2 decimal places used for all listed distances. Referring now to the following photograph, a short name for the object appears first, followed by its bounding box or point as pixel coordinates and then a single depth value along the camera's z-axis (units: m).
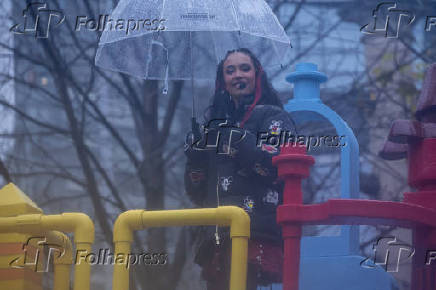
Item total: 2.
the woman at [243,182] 8.19
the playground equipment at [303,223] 6.72
